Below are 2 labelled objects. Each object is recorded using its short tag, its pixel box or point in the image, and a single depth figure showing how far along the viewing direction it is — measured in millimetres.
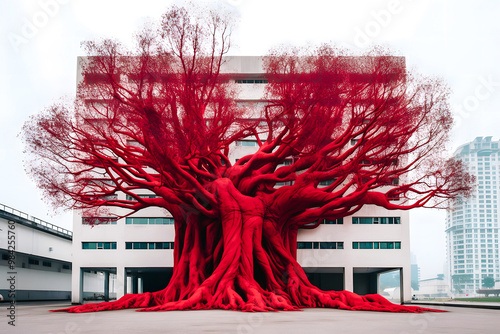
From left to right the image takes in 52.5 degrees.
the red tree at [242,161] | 17844
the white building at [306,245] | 27156
